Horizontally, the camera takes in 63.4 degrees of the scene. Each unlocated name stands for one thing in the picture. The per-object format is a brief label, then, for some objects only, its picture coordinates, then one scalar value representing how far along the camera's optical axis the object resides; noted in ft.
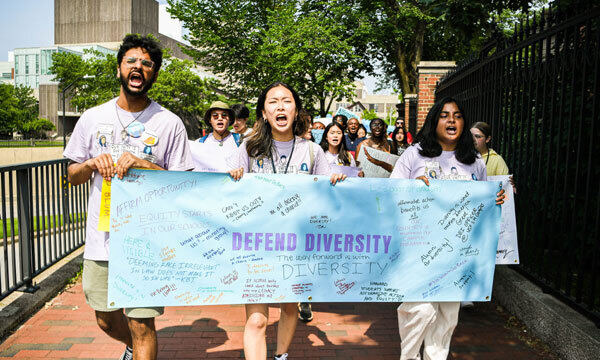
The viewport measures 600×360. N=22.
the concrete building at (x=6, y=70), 378.73
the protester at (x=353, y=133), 30.30
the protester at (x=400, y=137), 36.25
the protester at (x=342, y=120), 29.69
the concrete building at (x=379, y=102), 442.50
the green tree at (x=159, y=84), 112.37
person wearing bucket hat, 18.25
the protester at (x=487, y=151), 16.07
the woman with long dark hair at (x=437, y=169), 10.91
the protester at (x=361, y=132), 32.27
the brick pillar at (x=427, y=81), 37.58
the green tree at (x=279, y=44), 78.84
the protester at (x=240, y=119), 21.44
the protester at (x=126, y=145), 9.66
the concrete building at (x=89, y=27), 297.12
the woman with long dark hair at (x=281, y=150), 10.87
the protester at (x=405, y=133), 38.79
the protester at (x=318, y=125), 47.52
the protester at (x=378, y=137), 24.43
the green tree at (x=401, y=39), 79.61
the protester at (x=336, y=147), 19.99
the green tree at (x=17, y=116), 189.67
